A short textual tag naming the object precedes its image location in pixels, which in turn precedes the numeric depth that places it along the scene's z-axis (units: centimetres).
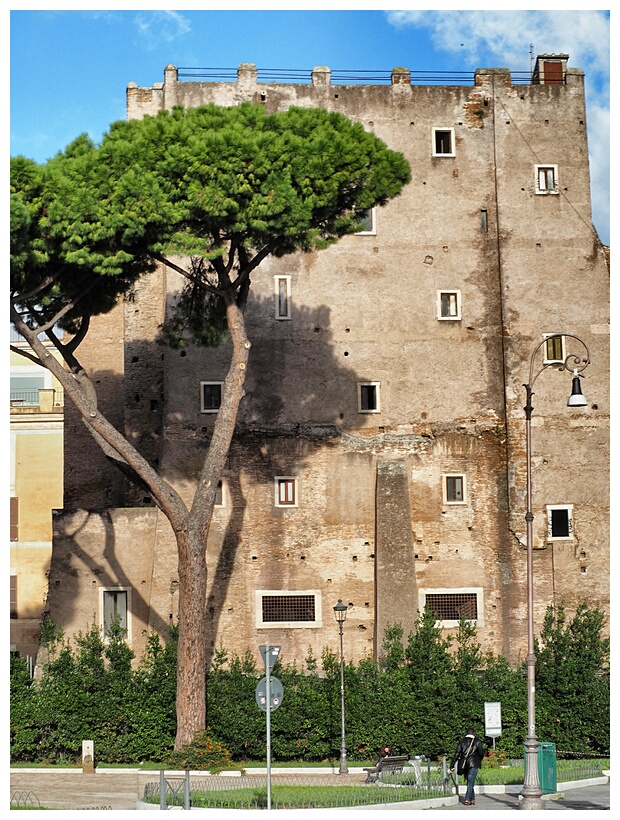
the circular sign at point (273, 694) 1989
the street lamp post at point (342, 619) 2658
